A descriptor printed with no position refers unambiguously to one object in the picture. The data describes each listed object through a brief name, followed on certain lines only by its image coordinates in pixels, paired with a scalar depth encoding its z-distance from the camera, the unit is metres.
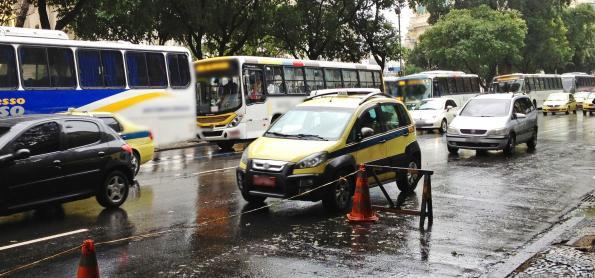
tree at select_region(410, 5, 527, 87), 47.09
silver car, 16.91
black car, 8.30
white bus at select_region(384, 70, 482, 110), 34.75
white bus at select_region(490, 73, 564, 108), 45.66
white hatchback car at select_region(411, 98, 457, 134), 26.69
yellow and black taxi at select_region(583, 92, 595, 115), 40.49
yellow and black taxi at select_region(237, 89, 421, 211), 8.98
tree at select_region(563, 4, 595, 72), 63.72
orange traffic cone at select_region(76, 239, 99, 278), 4.76
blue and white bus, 14.09
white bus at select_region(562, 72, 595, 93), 57.97
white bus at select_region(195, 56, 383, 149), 20.03
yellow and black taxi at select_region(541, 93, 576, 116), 40.69
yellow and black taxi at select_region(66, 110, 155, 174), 13.73
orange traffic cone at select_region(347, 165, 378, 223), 8.60
